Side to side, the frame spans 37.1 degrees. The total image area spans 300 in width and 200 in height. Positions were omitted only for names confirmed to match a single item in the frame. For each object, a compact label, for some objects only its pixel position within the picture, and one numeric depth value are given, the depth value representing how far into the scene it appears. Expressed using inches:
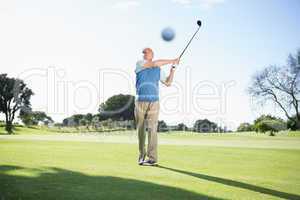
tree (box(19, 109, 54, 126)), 3065.9
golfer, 378.3
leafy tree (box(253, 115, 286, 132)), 2144.4
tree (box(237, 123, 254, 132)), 2662.4
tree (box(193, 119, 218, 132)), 2377.0
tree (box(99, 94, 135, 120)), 4660.4
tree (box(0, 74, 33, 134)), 3383.4
